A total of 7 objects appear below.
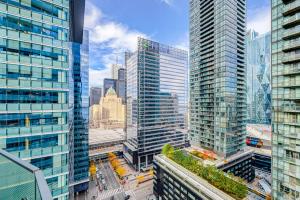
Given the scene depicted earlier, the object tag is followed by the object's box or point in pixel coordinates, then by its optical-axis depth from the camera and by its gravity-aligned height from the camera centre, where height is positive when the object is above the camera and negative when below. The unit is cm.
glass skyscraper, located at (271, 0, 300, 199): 2405 +9
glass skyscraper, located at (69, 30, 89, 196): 4794 -531
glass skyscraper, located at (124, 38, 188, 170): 6531 -58
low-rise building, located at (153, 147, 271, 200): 2994 -1957
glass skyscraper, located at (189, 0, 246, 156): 4841 +749
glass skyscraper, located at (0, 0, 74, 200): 1747 +182
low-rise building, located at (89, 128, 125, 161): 7488 -2493
